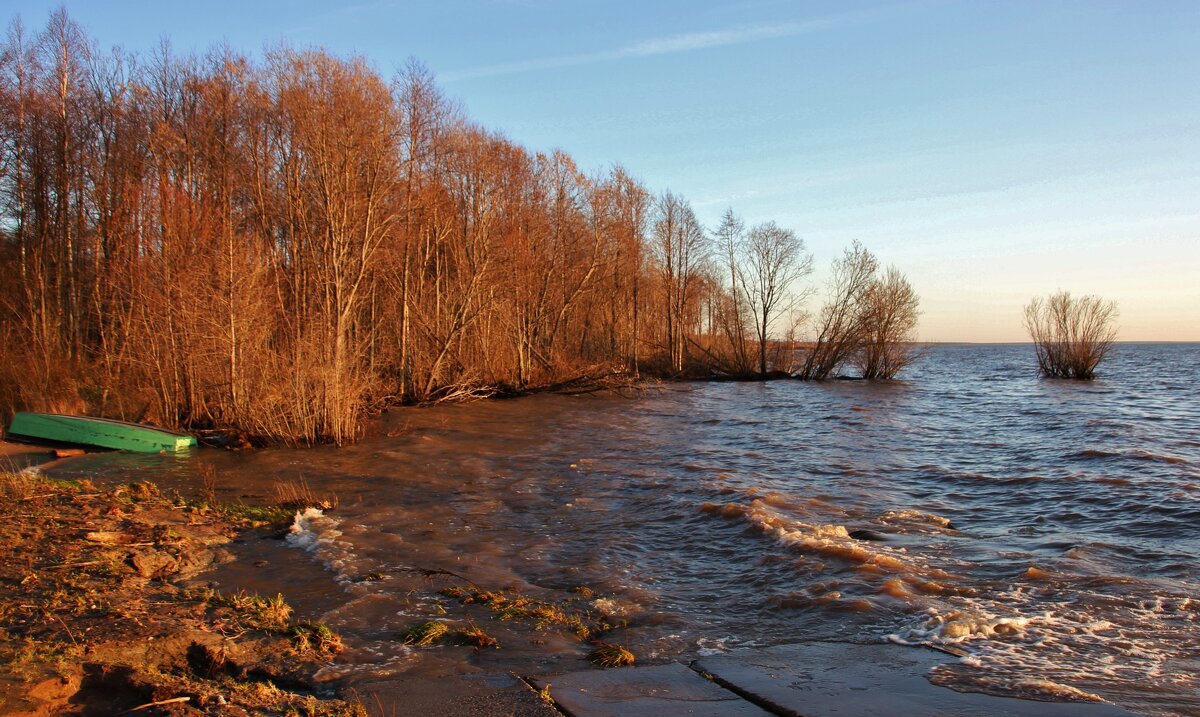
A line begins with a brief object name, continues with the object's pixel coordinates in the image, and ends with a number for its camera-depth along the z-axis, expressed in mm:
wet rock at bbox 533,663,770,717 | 4387
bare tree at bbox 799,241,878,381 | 40719
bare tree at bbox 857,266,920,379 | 40062
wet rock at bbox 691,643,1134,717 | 4559
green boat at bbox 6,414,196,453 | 15961
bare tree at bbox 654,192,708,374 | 46312
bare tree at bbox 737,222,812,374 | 45000
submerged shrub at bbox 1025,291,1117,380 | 37531
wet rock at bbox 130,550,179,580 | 6434
